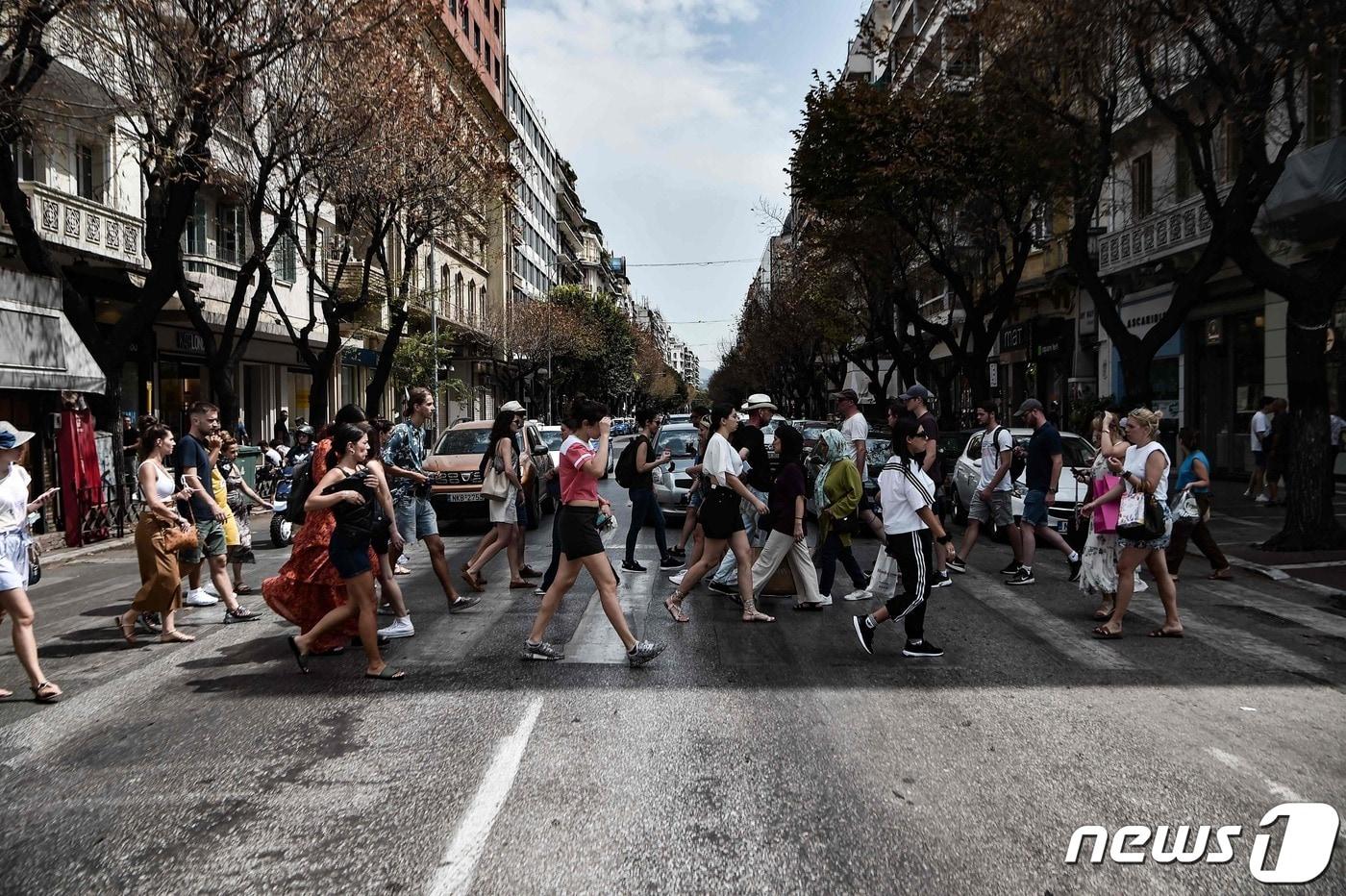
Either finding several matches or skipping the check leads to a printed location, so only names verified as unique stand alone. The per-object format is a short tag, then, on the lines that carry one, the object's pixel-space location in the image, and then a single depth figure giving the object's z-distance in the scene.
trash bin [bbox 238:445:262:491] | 19.08
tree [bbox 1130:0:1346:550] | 12.49
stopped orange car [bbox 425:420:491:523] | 16.11
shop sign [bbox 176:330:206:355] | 25.39
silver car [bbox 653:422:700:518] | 16.78
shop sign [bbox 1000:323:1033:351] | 34.41
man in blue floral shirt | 9.36
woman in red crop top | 6.86
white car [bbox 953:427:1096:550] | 13.59
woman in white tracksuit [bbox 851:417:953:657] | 7.17
